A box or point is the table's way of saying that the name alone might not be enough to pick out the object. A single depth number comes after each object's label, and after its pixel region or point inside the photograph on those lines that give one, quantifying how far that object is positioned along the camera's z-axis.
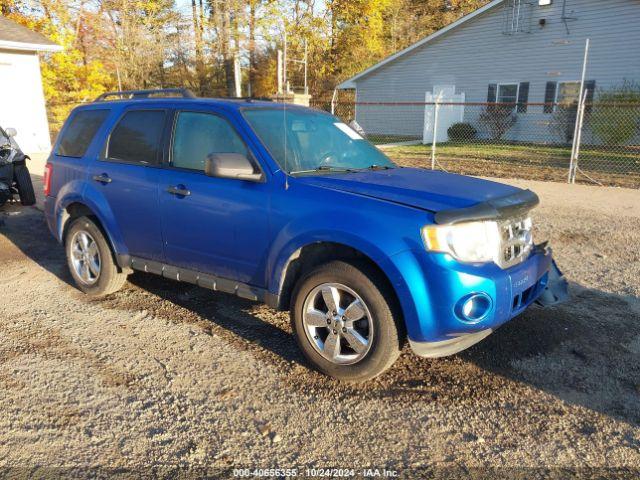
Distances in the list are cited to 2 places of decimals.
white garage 16.22
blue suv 3.11
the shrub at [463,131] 23.19
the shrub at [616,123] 17.05
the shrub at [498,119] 21.77
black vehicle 8.48
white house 19.11
